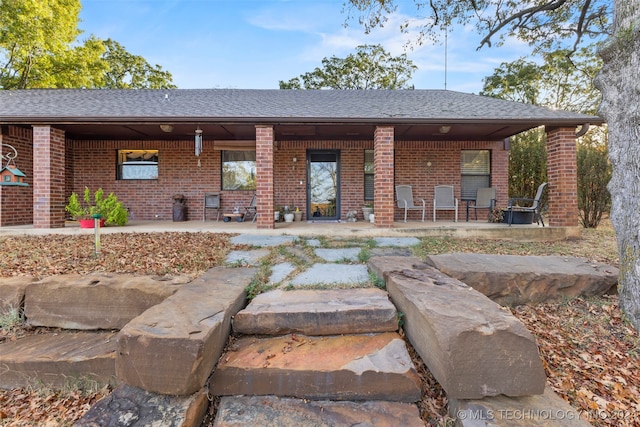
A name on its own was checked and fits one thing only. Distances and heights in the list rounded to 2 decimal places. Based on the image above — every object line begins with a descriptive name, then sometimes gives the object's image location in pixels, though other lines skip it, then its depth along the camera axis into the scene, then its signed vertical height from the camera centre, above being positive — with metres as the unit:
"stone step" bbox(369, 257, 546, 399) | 1.41 -0.67
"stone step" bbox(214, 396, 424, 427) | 1.47 -1.01
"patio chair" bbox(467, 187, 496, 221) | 7.96 +0.34
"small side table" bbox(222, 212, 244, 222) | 8.31 -0.18
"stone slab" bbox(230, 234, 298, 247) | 4.63 -0.49
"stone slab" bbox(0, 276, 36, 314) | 2.43 -0.69
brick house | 6.29 +1.66
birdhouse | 4.31 +0.46
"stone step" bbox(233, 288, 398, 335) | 2.01 -0.73
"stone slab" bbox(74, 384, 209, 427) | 1.37 -0.94
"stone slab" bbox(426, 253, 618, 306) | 2.66 -0.61
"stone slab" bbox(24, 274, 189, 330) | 2.32 -0.71
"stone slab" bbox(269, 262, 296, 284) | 2.83 -0.62
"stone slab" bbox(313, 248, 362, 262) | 3.63 -0.56
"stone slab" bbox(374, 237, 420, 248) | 4.61 -0.50
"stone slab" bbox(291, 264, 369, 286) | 2.71 -0.62
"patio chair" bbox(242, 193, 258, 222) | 8.78 +0.01
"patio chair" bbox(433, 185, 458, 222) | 8.18 +0.39
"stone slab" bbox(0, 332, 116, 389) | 1.98 -1.04
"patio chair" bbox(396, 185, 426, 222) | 7.96 +0.38
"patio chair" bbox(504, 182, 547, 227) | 6.62 +0.04
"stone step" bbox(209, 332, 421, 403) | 1.61 -0.89
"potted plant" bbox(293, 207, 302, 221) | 8.48 -0.12
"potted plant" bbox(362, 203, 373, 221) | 8.41 +0.00
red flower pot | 6.17 -0.29
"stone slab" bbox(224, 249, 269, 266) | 3.38 -0.57
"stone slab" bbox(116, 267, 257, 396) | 1.45 -0.68
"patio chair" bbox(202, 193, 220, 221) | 8.79 +0.24
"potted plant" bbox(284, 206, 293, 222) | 8.23 -0.19
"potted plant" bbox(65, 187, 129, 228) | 6.14 -0.07
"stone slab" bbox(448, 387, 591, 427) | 1.32 -0.91
